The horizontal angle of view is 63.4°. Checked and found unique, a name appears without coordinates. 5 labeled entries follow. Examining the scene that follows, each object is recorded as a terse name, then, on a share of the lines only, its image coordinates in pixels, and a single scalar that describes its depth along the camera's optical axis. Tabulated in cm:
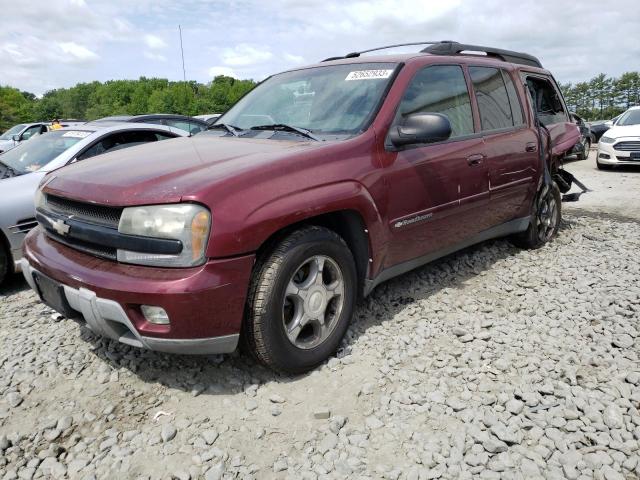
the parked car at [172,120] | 1050
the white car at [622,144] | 1184
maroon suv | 240
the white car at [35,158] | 446
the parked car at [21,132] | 1902
